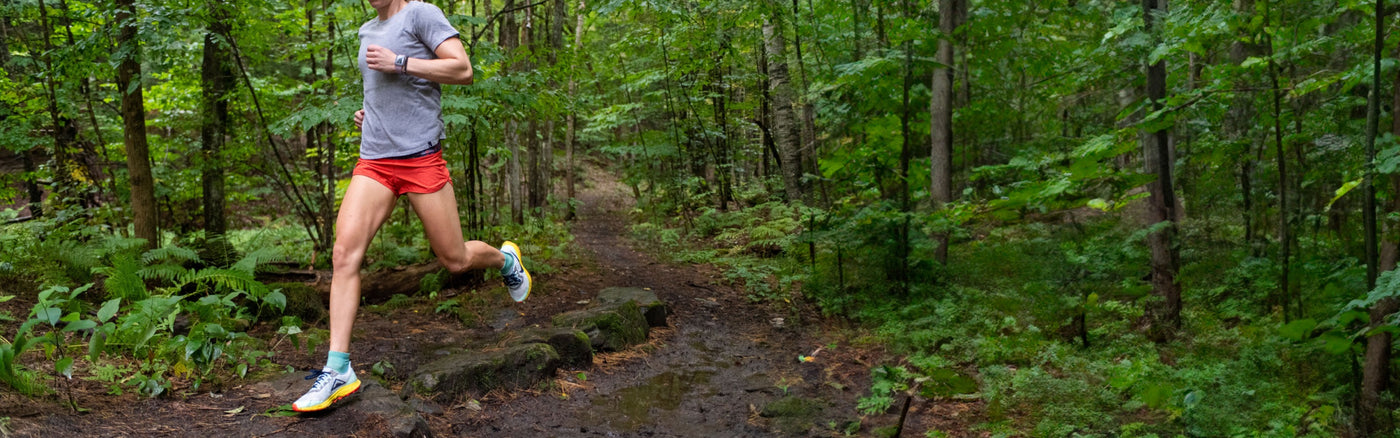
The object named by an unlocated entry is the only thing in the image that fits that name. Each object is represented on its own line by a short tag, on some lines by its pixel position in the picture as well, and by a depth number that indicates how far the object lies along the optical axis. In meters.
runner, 3.27
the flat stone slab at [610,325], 5.31
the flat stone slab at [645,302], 6.09
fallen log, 6.21
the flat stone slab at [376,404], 3.21
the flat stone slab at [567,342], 4.84
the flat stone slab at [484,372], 3.93
